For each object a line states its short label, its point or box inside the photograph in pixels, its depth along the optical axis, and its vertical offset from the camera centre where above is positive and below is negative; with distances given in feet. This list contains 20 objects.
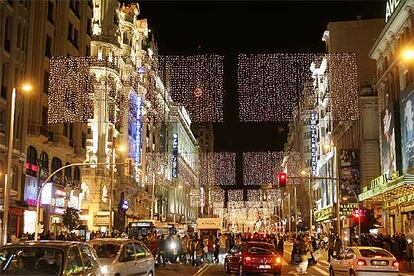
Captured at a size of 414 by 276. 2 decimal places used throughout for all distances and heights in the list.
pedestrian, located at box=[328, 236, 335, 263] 117.58 -3.73
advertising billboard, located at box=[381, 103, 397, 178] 148.36 +21.31
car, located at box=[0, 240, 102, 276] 36.45 -2.06
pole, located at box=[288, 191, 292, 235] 359.33 +1.97
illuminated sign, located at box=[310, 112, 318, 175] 320.62 +42.70
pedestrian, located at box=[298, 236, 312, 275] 95.55 -4.60
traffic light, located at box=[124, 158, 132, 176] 128.30 +12.48
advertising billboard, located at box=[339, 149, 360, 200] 198.88 +19.30
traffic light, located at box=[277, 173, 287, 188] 125.39 +9.51
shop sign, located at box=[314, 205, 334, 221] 241.33 +5.62
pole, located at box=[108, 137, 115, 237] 156.02 +16.09
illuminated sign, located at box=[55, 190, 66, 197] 158.67 +8.23
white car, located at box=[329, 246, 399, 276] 68.90 -3.98
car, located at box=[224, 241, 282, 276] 83.66 -4.42
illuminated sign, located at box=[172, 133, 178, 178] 380.78 +42.71
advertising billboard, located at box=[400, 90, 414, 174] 126.11 +20.69
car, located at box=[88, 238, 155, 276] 50.80 -2.76
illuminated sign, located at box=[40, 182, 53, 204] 147.26 +6.87
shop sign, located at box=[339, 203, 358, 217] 191.40 +5.88
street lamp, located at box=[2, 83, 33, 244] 93.66 +7.18
